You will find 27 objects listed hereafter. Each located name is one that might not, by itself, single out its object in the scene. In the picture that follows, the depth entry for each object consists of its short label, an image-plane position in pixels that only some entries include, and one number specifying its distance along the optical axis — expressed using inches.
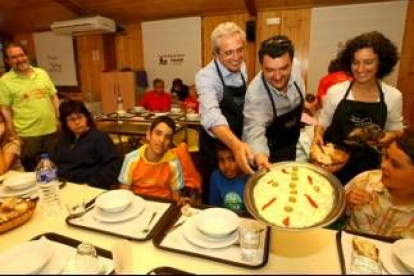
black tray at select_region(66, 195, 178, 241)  43.5
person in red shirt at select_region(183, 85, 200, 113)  170.0
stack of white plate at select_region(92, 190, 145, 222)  47.4
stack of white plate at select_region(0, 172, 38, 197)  59.0
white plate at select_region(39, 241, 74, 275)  34.5
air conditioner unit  213.0
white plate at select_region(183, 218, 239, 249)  40.6
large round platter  34.6
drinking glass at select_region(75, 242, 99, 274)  35.8
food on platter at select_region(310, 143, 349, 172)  58.6
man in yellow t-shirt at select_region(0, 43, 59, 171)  110.9
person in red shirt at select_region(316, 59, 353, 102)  103.0
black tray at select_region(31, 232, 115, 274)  39.4
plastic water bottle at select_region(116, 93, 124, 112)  193.9
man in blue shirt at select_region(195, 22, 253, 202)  63.0
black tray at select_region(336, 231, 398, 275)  40.2
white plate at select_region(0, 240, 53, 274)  33.9
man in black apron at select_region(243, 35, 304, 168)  57.3
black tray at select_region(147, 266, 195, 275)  36.0
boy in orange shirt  71.9
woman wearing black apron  66.6
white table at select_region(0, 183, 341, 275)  37.6
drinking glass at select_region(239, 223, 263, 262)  38.9
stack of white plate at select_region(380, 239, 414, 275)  36.8
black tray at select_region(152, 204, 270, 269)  37.7
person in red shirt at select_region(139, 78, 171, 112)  191.6
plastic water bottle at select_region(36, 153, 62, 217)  52.4
